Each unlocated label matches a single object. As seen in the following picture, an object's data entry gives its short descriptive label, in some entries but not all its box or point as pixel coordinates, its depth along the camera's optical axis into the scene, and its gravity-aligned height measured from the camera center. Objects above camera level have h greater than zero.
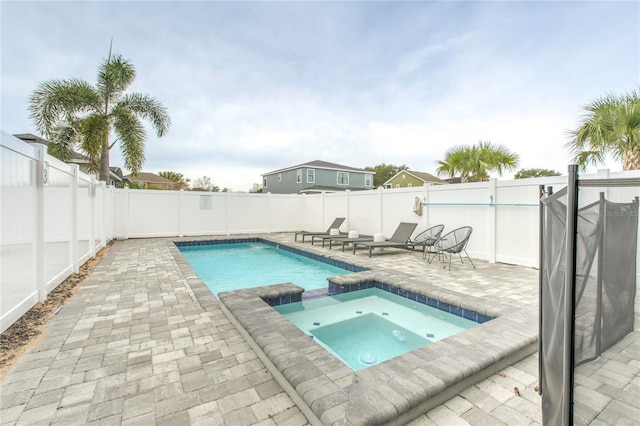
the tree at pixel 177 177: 38.38 +4.33
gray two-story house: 25.31 +3.03
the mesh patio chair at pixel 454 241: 6.44 -0.70
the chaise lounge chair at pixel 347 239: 8.85 -0.86
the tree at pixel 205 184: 37.22 +3.37
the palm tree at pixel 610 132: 7.27 +2.11
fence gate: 1.34 -0.34
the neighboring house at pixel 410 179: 28.76 +3.32
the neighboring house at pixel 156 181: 32.86 +3.29
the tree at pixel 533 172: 37.75 +5.25
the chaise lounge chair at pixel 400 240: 7.96 -0.82
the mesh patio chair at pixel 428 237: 7.54 -0.68
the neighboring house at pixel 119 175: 24.53 +3.41
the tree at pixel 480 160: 14.52 +2.64
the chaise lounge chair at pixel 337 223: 11.39 -0.47
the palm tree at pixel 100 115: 10.68 +3.68
